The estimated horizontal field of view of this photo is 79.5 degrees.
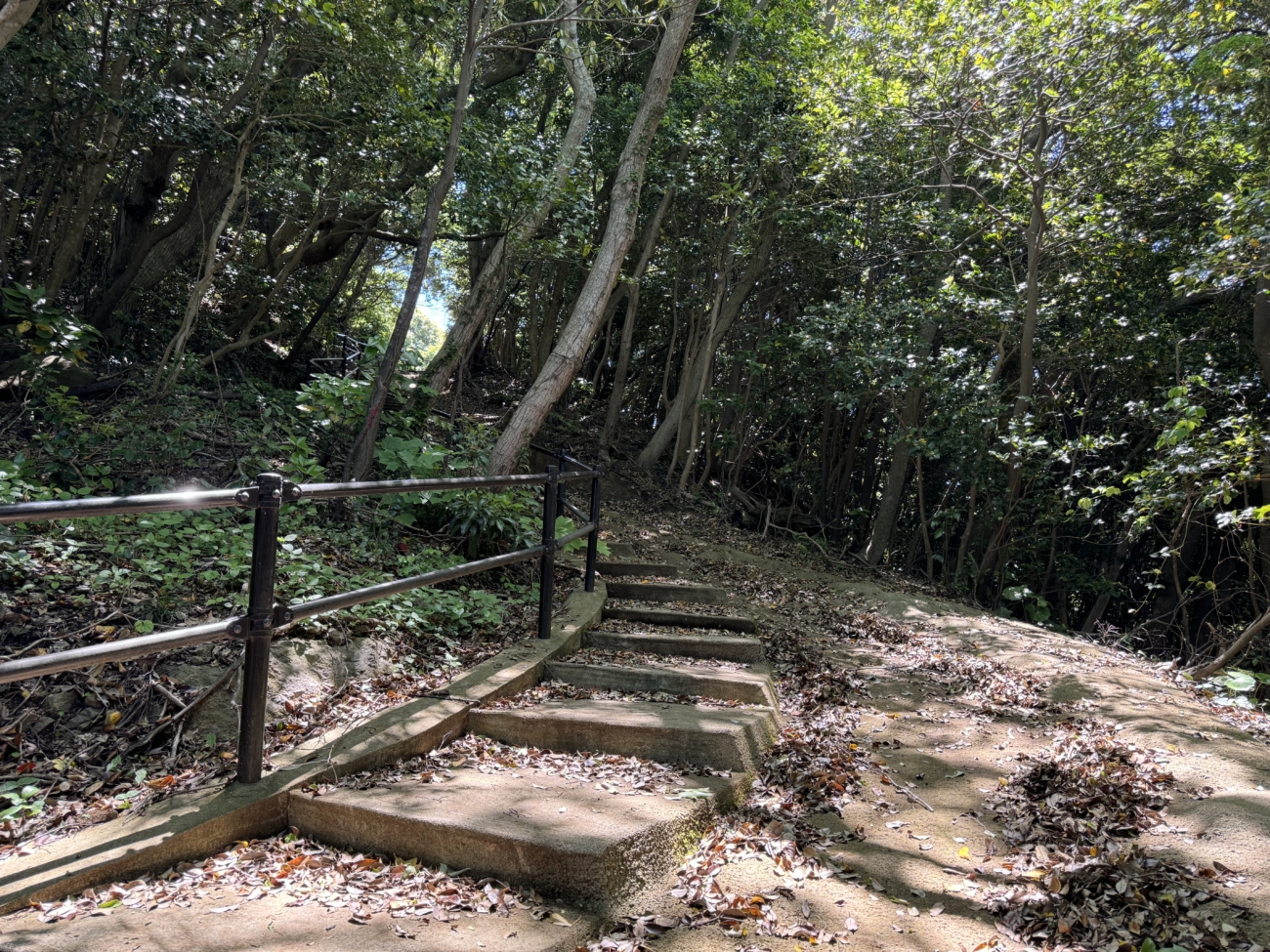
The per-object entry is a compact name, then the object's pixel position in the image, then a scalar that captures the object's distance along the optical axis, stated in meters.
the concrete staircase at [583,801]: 2.03
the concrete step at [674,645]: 4.40
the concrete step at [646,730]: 2.81
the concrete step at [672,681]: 3.58
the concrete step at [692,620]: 4.92
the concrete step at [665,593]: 5.61
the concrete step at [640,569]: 6.24
